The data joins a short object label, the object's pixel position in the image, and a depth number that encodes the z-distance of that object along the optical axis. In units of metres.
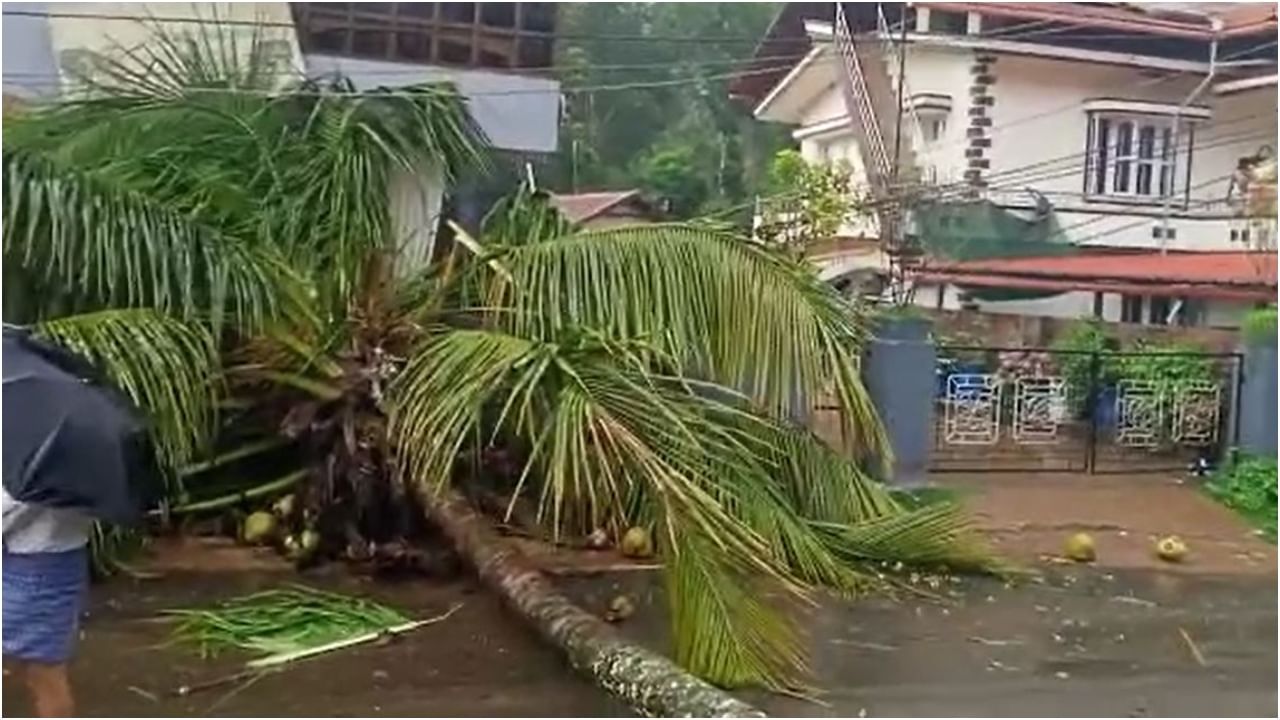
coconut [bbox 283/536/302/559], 4.87
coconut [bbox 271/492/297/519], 5.03
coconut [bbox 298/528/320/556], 4.86
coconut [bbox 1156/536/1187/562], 5.61
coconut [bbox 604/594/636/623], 4.26
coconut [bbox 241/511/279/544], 5.00
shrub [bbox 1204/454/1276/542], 6.18
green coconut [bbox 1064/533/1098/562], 5.51
